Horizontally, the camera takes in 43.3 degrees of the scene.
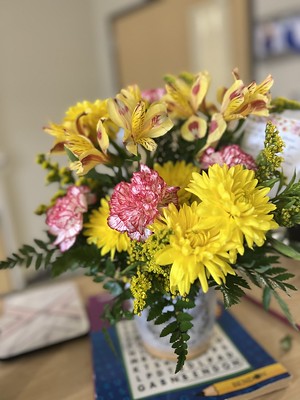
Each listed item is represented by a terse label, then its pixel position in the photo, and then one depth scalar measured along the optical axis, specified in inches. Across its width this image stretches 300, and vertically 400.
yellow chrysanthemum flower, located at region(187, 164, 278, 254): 17.6
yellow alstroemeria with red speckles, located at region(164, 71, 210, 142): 23.7
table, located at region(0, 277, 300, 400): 25.8
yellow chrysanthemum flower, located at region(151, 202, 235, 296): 17.8
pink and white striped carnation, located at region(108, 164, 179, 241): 18.7
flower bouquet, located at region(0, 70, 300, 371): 18.3
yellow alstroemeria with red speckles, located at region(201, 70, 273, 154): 21.1
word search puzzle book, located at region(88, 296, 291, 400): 24.3
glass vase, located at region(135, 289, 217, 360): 25.9
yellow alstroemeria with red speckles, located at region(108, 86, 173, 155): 20.6
